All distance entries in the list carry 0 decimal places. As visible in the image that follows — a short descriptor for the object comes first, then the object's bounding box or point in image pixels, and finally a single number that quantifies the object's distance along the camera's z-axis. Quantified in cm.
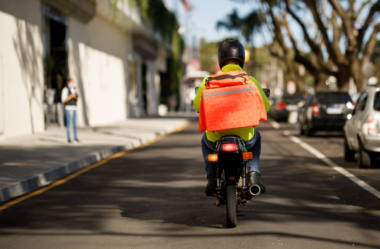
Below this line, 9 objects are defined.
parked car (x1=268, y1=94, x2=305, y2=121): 3167
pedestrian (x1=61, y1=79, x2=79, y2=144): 1514
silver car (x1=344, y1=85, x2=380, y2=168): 1048
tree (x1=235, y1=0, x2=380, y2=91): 2592
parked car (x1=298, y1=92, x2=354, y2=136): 1902
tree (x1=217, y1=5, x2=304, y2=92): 3703
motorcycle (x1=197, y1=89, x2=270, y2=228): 557
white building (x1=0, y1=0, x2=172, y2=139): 1700
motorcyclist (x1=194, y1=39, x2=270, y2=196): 581
